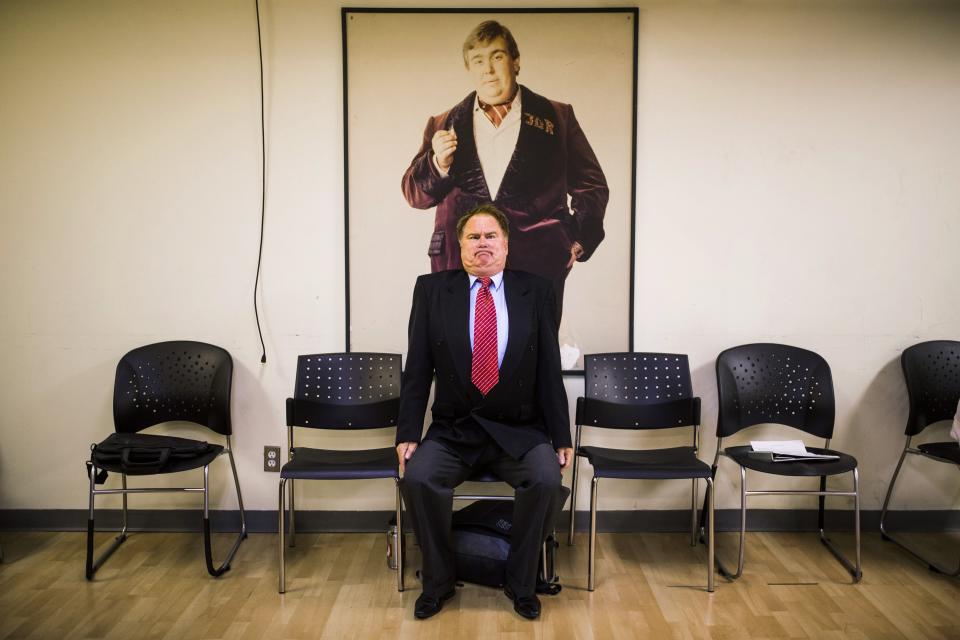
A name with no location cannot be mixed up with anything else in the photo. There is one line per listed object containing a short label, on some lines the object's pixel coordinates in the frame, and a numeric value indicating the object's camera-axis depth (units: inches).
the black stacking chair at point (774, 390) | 127.0
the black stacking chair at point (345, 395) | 122.9
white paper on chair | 115.3
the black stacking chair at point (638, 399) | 123.3
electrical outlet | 134.6
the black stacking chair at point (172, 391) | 125.0
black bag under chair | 108.4
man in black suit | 106.3
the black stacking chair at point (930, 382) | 129.6
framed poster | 128.9
